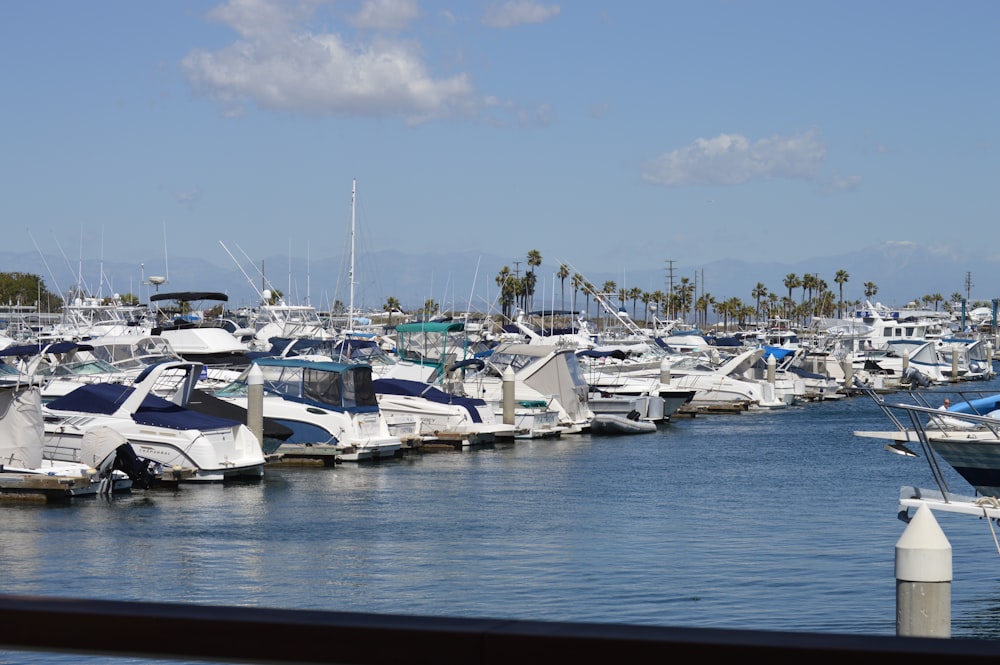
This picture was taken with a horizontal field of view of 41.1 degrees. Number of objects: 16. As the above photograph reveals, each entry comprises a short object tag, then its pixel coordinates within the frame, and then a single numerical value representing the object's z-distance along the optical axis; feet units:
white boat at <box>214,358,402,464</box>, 131.34
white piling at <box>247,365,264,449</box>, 119.03
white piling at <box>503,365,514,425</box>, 166.20
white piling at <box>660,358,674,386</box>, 224.33
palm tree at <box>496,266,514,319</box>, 517.96
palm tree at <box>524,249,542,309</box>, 504.43
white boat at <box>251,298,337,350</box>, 244.96
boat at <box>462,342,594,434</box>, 177.99
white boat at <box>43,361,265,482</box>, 105.50
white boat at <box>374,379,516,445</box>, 152.54
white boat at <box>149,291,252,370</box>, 187.86
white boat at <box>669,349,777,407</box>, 239.50
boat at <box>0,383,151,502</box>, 94.12
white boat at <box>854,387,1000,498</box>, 62.95
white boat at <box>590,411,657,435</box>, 184.03
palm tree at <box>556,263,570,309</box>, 564.71
